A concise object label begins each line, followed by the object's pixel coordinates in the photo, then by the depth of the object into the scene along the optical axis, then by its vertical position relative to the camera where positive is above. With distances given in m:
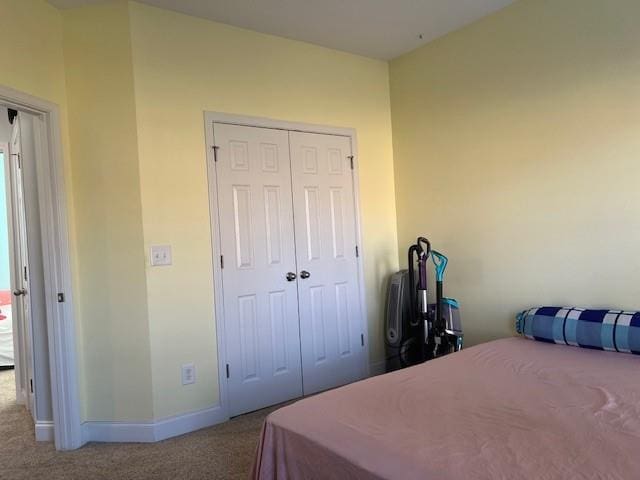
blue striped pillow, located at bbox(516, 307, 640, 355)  2.42 -0.61
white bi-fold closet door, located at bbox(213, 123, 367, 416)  3.18 -0.22
